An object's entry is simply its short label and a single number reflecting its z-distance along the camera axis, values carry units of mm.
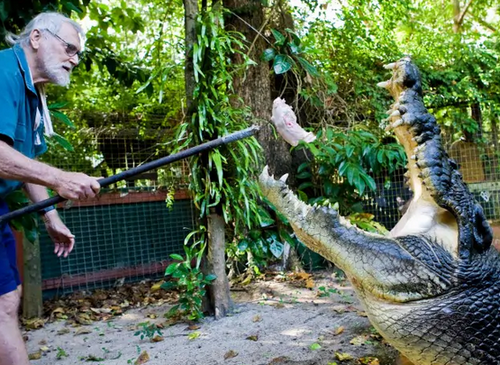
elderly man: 1832
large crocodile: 1652
